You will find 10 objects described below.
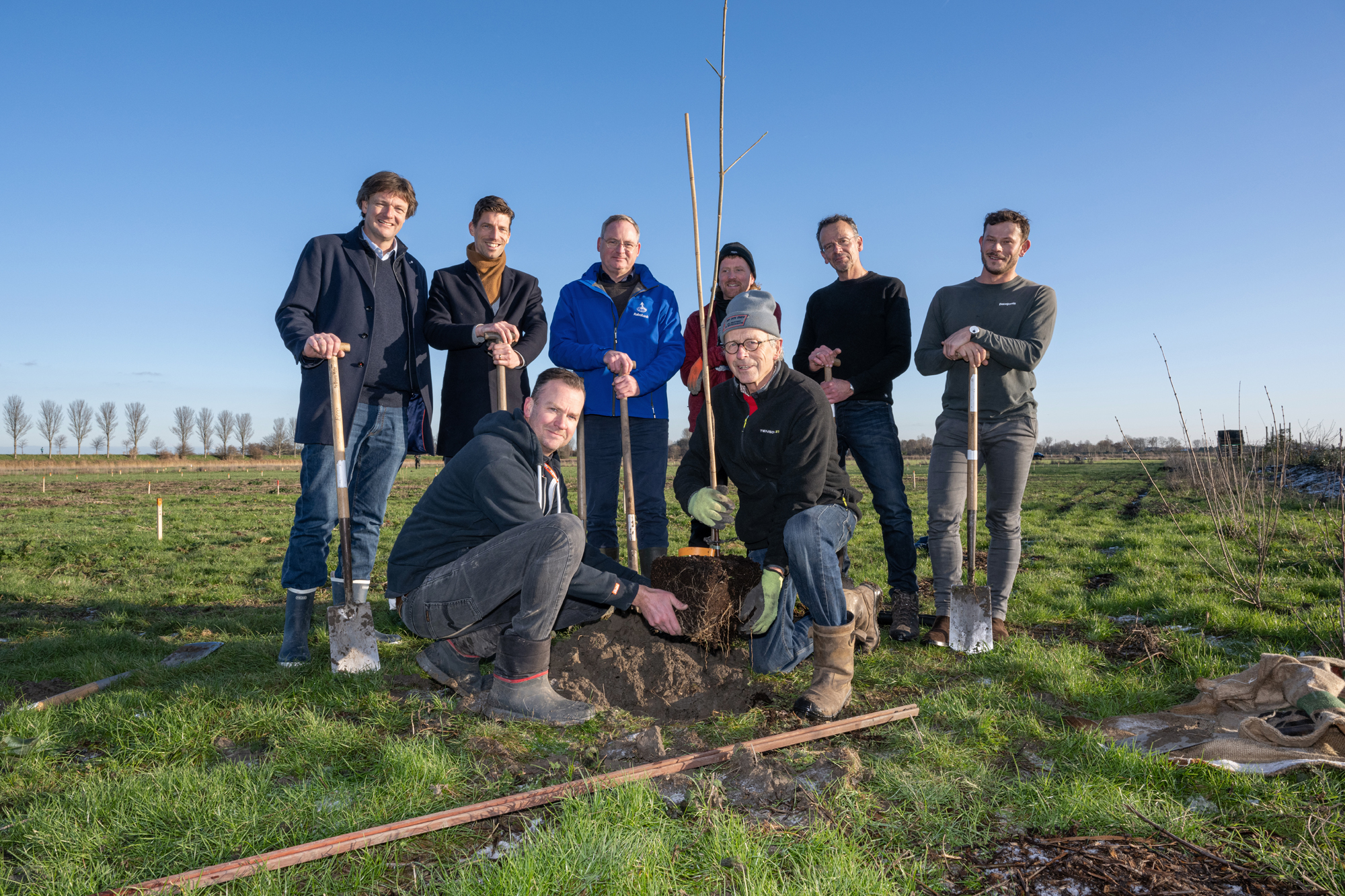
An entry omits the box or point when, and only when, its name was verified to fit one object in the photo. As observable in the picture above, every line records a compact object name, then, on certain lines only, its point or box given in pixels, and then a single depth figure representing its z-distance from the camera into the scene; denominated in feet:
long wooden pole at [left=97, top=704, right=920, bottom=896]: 6.44
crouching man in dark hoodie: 10.59
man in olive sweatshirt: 14.55
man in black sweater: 15.64
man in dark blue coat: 13.85
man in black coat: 15.42
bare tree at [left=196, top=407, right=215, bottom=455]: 359.66
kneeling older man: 11.35
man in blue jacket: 16.05
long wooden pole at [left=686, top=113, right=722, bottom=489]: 13.39
